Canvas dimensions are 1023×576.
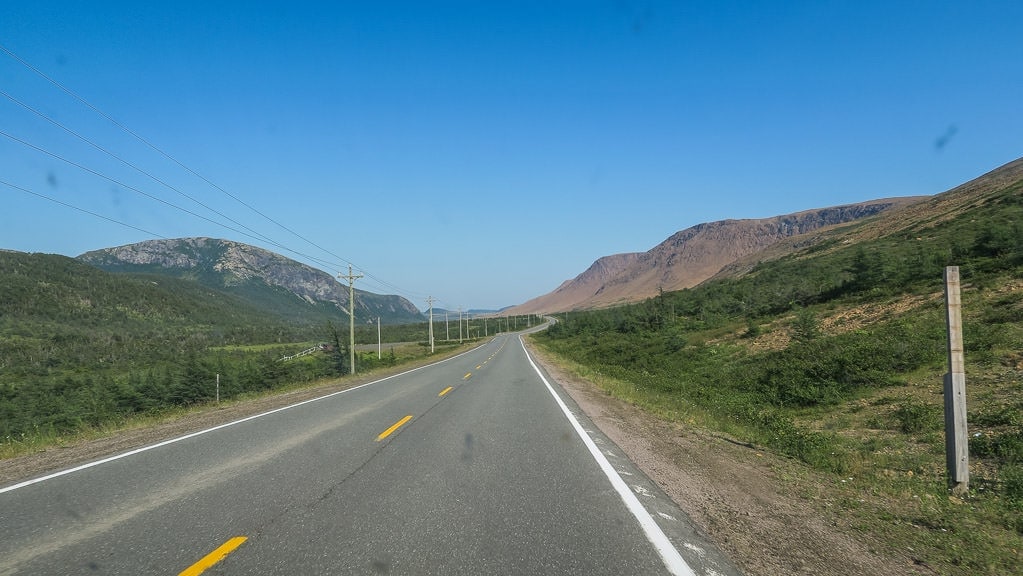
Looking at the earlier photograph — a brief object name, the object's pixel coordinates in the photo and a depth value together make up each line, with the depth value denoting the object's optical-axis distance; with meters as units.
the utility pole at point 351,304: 33.19
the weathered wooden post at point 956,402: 5.89
